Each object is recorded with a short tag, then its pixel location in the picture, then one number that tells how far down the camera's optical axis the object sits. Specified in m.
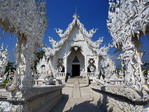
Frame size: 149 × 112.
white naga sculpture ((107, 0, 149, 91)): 2.61
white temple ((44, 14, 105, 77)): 16.13
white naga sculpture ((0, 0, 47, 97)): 2.51
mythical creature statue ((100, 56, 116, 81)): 9.04
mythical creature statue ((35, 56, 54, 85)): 8.37
